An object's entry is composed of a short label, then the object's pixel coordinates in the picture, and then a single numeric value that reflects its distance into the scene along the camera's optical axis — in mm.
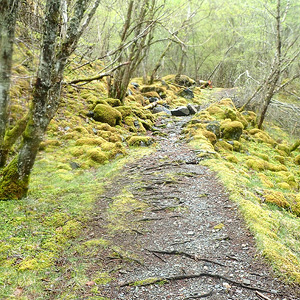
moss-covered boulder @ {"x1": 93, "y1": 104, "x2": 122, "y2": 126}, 14055
